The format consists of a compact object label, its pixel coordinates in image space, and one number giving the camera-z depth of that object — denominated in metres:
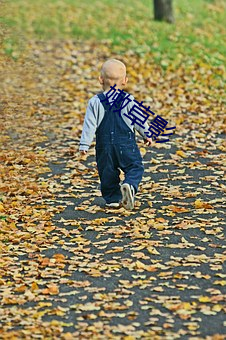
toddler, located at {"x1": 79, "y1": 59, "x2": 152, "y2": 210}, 14.14
